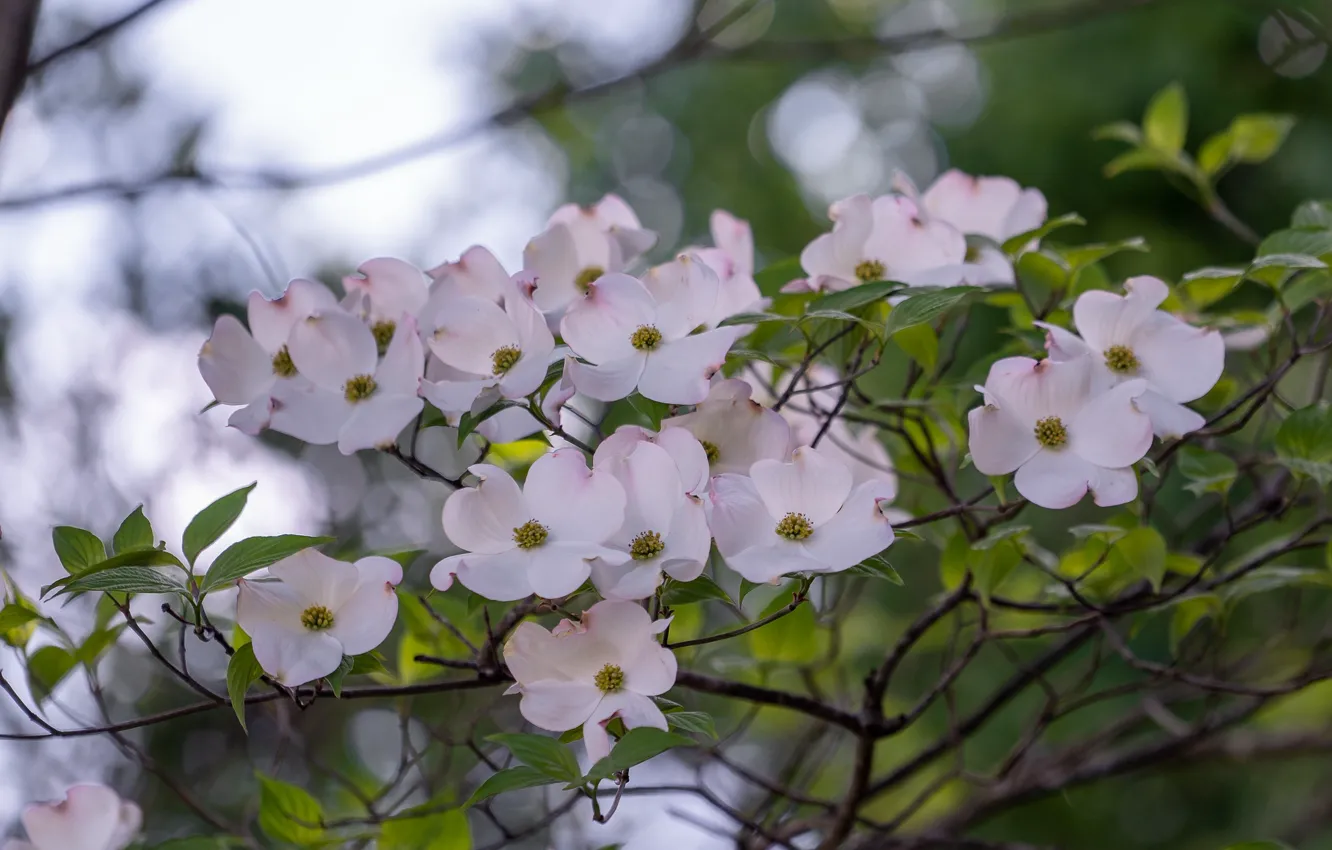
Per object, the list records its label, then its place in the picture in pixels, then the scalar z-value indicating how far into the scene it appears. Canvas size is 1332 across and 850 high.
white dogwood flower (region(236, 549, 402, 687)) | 1.94
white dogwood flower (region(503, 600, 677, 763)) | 1.93
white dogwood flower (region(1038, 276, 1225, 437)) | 2.02
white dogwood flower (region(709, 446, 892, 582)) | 1.93
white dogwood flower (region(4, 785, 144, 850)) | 2.07
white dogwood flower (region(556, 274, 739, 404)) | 1.96
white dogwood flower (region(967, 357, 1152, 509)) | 1.96
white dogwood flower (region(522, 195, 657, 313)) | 2.09
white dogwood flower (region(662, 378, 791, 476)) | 1.99
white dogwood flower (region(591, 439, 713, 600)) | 1.92
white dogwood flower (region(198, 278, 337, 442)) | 2.02
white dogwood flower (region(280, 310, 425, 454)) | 2.00
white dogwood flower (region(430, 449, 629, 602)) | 1.93
